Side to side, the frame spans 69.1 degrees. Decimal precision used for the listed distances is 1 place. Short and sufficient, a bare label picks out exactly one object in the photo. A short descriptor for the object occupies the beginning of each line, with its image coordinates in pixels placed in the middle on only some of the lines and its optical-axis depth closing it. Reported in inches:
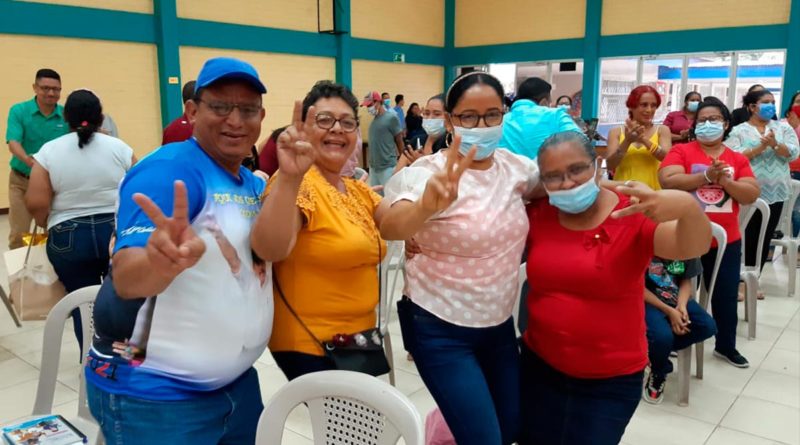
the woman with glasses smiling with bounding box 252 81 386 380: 64.4
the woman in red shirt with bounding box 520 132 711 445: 68.6
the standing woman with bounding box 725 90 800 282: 175.0
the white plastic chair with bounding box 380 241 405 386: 117.6
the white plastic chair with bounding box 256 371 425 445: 55.6
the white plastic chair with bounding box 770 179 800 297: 189.8
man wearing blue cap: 49.5
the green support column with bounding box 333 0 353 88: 476.4
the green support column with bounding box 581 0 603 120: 482.3
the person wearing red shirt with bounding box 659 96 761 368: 127.3
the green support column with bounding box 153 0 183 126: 377.7
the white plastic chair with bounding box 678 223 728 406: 120.3
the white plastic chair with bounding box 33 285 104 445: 79.7
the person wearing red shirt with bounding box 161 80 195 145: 144.3
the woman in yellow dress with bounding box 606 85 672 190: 146.7
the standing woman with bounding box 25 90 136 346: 118.3
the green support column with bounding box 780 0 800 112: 398.9
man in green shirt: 184.1
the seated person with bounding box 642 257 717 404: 111.8
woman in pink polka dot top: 66.8
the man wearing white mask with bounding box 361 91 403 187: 313.3
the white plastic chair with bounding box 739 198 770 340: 155.5
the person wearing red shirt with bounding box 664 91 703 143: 268.9
